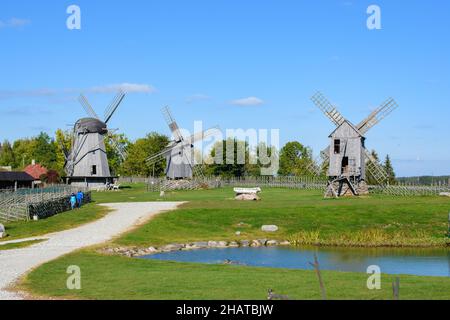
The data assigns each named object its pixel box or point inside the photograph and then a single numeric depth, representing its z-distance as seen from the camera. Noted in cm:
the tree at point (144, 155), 14438
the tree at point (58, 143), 12888
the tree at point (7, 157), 16700
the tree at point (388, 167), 11657
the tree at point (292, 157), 14250
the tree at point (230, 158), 13275
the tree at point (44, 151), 15373
